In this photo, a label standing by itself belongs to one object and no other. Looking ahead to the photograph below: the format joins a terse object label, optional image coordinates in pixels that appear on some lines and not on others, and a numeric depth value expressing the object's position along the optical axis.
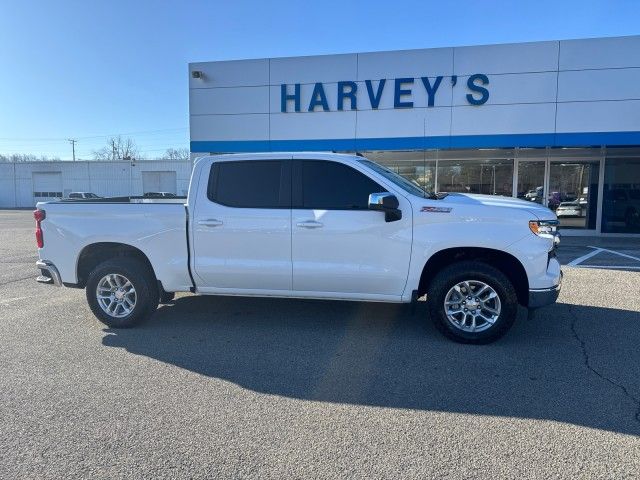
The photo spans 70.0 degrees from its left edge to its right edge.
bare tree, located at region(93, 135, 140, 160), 90.62
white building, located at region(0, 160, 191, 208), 47.09
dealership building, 13.58
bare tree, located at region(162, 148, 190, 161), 86.31
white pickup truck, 4.71
